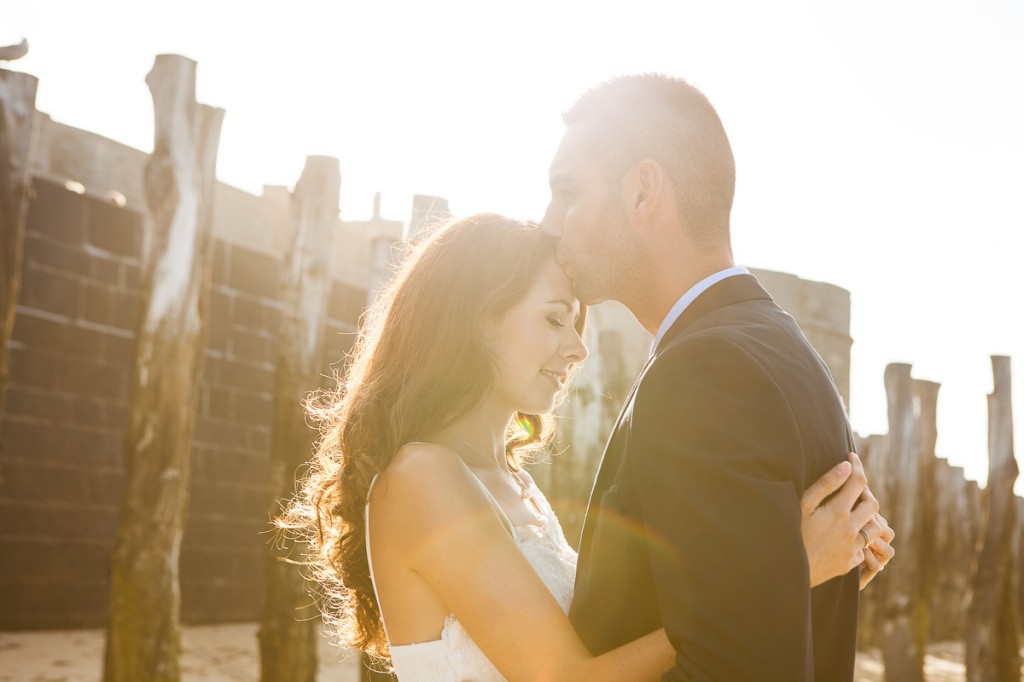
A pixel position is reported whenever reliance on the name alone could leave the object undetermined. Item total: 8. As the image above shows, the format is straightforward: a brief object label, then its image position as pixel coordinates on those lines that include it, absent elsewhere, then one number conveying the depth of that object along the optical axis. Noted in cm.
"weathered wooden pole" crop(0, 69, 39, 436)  540
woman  278
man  220
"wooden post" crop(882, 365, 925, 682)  1285
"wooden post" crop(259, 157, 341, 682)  655
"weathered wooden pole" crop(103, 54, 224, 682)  573
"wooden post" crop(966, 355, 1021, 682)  1270
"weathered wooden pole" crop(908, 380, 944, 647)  1343
